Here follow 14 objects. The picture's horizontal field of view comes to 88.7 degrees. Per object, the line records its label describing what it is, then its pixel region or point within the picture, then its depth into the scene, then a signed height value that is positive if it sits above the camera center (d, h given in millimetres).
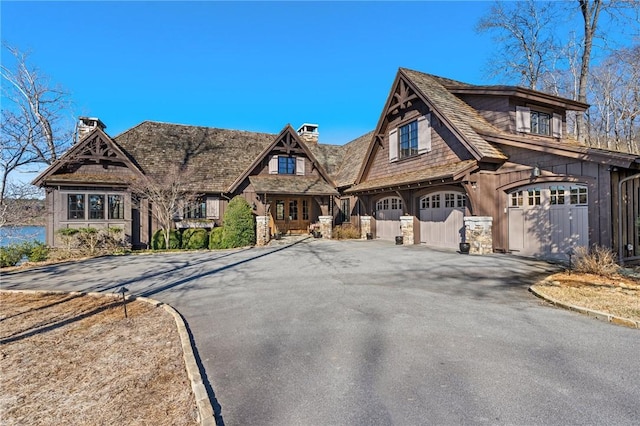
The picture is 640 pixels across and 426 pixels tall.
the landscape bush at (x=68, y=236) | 14601 -760
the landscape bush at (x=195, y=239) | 16984 -1077
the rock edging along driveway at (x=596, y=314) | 5029 -1658
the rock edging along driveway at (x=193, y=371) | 2846 -1718
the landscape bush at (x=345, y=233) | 20641 -1049
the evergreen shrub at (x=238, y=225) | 16844 -378
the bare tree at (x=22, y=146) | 7512 +1858
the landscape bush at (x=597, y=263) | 8312 -1296
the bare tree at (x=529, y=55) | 23906 +11913
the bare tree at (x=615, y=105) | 23156 +8541
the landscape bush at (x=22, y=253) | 12297 -1282
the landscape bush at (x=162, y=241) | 17000 -1157
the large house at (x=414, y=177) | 10727 +1754
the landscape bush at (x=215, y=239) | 16906 -1092
